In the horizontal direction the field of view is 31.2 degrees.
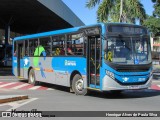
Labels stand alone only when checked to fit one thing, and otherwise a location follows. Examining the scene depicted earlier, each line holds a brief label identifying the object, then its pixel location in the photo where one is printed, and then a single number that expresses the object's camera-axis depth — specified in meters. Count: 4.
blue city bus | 10.64
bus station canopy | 28.67
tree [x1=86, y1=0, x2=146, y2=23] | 22.54
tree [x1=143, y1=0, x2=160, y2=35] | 28.62
